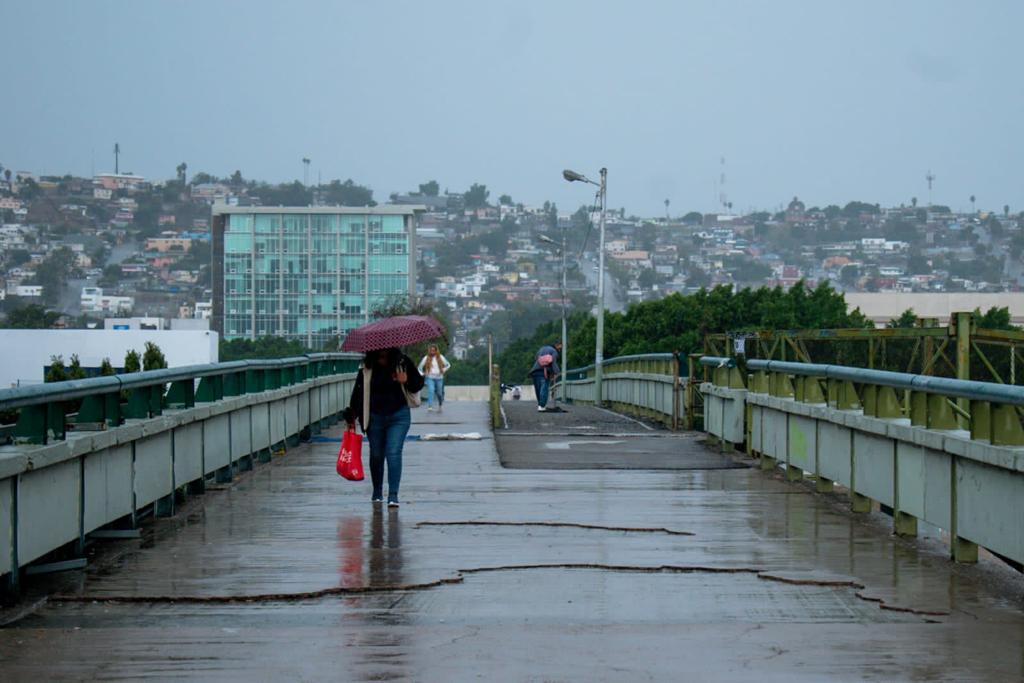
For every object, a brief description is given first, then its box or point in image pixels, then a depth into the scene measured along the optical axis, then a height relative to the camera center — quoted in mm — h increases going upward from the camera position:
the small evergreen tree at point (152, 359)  60281 -1658
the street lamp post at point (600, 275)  49131 +1404
